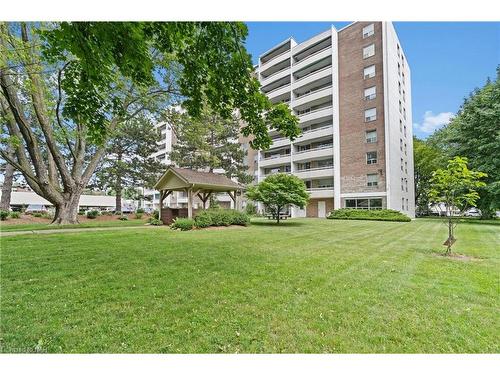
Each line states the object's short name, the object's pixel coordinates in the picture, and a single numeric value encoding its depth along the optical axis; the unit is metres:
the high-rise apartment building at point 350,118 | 23.14
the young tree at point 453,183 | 6.46
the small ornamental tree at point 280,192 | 15.84
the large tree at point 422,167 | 32.28
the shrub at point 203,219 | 13.17
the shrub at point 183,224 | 12.40
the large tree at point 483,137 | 17.75
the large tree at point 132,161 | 27.62
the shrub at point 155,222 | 15.67
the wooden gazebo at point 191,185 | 14.45
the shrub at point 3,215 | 15.66
